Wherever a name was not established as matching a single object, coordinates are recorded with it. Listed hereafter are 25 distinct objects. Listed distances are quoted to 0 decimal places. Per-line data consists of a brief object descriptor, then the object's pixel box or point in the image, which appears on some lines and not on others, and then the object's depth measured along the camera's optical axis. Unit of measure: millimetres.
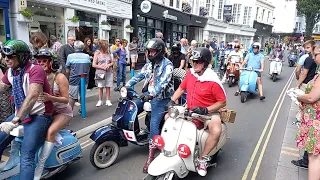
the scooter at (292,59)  22666
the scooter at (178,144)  3100
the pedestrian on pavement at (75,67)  6199
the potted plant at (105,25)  14188
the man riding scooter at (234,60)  11070
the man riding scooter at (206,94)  3419
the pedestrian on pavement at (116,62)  10061
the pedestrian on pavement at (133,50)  11797
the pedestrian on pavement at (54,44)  8478
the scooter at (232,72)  11095
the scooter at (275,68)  14039
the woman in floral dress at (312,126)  3124
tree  48625
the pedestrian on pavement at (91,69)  8992
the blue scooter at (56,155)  2995
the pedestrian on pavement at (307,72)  5727
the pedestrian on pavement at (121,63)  9820
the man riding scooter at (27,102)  2730
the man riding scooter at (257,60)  9062
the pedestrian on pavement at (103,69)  7219
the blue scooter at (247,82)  8766
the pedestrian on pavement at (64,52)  7098
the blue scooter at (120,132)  3887
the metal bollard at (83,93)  6375
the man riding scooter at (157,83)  3885
